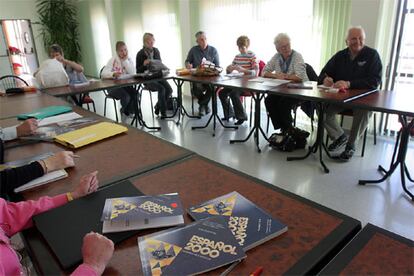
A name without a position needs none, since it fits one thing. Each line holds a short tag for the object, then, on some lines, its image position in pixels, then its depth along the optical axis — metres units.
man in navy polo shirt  3.09
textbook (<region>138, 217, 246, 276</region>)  0.74
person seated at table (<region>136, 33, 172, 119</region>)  4.81
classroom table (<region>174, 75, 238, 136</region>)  3.93
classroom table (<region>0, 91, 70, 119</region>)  2.53
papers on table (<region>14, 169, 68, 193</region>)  1.18
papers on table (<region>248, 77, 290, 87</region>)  3.46
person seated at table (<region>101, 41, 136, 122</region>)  4.45
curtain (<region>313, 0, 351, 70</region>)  3.73
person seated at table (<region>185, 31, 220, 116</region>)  4.96
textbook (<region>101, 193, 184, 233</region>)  0.89
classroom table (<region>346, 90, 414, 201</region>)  2.29
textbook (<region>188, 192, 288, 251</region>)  0.84
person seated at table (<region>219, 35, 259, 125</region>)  4.44
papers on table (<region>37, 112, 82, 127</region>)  2.02
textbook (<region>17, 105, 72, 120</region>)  2.19
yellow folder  1.60
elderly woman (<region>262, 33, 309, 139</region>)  3.61
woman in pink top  0.75
